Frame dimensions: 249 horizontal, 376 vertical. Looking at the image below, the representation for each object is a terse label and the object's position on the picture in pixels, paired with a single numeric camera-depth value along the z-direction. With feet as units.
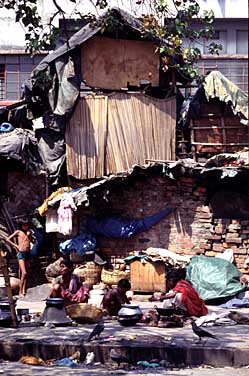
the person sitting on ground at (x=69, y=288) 41.14
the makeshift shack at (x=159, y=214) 51.75
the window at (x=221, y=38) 73.10
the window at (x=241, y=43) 73.40
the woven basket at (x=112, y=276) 52.34
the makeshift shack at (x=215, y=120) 56.90
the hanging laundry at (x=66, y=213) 52.93
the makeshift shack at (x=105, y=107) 55.31
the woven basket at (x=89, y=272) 52.65
